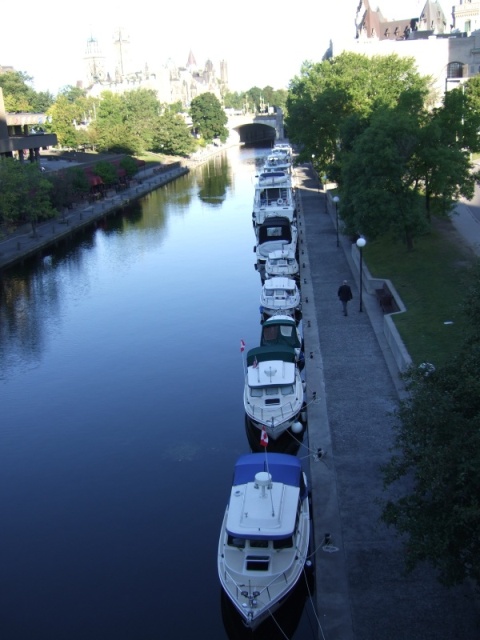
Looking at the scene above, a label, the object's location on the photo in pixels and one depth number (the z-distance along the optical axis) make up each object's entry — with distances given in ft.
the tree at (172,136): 434.71
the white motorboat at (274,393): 77.87
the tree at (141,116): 430.61
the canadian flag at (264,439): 65.84
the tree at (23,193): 183.32
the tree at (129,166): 321.32
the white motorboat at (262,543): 51.72
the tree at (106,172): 290.97
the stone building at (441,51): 317.63
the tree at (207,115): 522.88
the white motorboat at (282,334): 97.25
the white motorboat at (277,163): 268.41
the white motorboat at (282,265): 136.56
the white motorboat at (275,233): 154.52
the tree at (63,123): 377.30
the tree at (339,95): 207.62
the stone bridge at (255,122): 586.94
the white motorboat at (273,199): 181.16
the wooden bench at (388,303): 108.58
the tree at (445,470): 38.68
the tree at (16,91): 369.91
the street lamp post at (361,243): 105.91
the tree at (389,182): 122.72
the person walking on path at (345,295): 110.63
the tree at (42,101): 494.75
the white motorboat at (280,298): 116.88
